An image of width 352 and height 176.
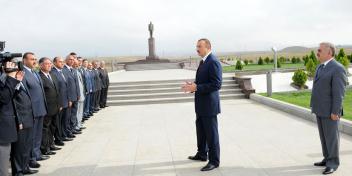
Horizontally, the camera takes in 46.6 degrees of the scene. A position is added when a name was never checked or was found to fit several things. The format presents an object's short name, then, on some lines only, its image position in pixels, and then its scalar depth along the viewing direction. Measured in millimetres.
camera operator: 4648
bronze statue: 39281
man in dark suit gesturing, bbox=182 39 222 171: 5926
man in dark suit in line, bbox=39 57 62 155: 7305
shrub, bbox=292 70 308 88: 19219
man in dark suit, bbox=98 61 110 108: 13784
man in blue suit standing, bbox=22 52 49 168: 6344
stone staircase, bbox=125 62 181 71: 37969
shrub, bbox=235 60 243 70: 28969
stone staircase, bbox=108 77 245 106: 15789
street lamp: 26106
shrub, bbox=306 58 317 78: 21234
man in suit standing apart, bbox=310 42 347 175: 5566
